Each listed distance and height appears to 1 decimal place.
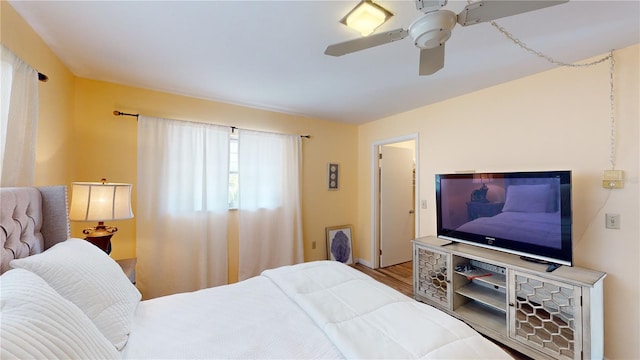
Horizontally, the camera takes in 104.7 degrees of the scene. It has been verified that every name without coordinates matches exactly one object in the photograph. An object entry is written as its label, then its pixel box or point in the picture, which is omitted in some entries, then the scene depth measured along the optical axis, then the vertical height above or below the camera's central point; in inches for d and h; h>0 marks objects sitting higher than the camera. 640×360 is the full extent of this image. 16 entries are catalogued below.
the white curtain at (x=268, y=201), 123.4 -10.5
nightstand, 76.5 -27.8
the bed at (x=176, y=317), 30.5 -26.4
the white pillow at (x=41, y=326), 24.1 -15.9
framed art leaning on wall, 151.6 -39.2
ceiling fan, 40.0 +28.6
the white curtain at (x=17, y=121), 50.7 +13.2
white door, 155.4 -15.1
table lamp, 70.0 -7.0
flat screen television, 73.6 -10.6
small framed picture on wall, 154.8 +3.5
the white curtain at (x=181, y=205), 102.0 -10.6
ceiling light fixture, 53.7 +37.8
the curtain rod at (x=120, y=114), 98.3 +27.2
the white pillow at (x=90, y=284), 39.3 -17.7
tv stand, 65.6 -38.0
